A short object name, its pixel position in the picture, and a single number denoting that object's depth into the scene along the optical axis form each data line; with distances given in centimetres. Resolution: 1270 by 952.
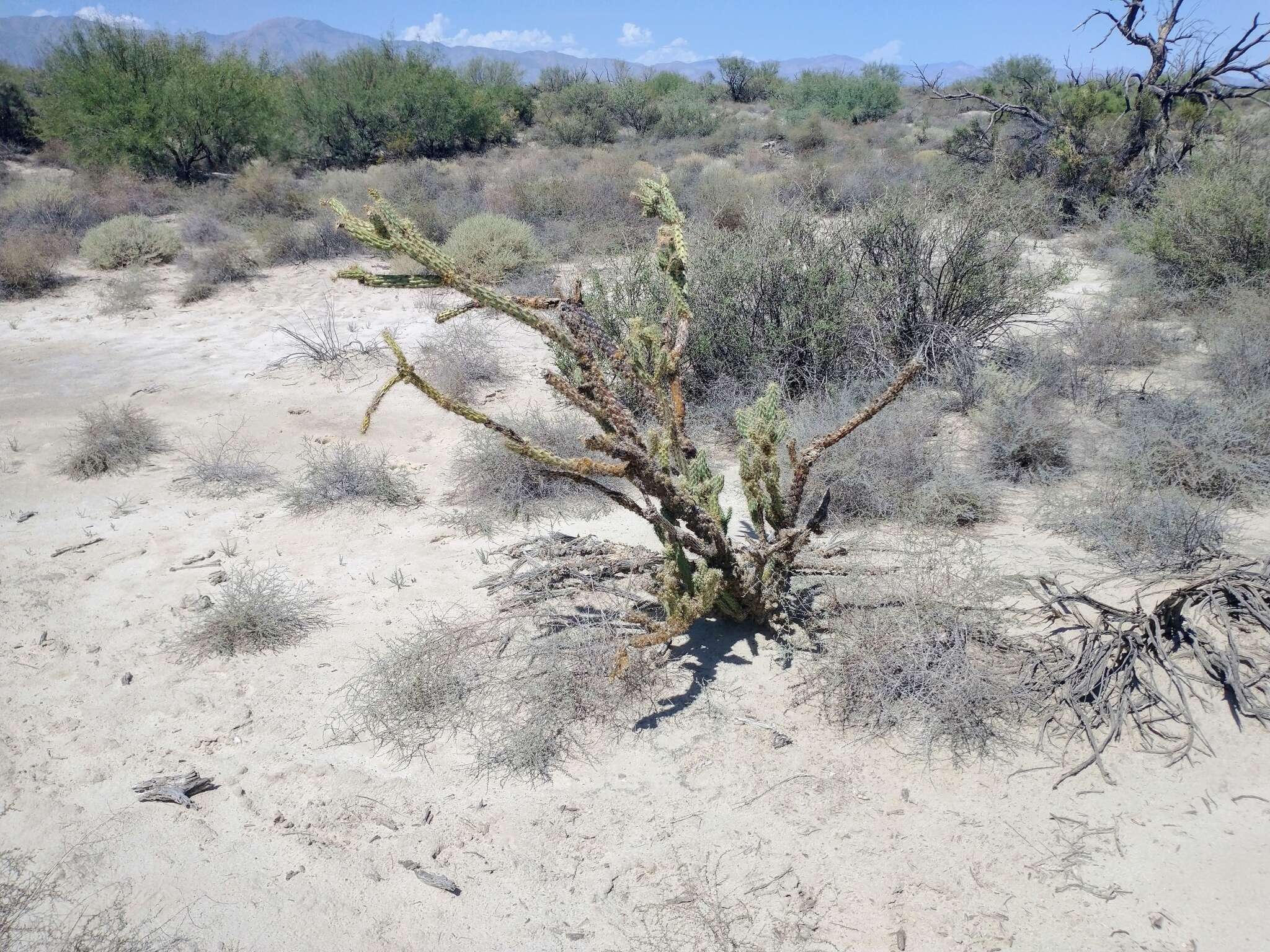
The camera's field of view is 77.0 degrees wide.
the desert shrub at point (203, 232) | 1280
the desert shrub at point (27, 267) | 1052
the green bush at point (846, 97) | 2558
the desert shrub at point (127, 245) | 1178
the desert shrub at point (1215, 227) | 752
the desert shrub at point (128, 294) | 1020
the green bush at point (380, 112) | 1977
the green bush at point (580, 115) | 2305
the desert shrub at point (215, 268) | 1055
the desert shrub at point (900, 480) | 475
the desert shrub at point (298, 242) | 1196
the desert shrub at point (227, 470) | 576
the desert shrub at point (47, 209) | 1302
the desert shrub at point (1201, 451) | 468
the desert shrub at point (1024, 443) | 518
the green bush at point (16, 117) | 2192
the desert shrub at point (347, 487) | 544
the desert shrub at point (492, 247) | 1086
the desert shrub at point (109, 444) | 603
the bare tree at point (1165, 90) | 1066
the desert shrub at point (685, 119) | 2309
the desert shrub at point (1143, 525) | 400
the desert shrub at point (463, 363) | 740
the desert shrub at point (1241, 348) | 569
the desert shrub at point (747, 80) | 3203
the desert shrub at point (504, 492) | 518
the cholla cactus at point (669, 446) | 278
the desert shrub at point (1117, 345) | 678
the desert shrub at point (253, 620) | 402
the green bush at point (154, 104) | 1628
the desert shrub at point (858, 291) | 659
